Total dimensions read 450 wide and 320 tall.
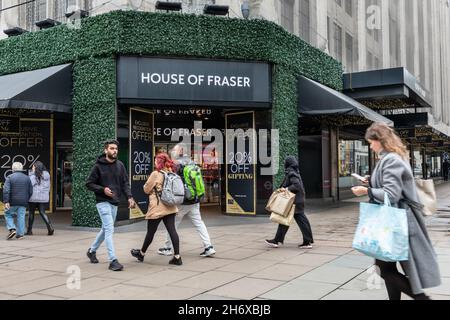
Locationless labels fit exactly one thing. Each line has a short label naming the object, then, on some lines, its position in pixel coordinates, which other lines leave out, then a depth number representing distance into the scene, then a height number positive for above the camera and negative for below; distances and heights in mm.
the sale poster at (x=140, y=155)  12391 +469
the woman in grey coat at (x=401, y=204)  3914 -287
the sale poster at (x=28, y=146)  14484 +850
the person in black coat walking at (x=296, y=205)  8602 -619
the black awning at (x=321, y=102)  13641 +2010
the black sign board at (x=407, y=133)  22897 +1798
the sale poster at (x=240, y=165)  13500 +192
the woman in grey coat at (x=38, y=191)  10867 -415
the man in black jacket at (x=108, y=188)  6879 -223
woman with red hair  7156 -568
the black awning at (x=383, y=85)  16438 +3030
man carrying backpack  7535 -304
